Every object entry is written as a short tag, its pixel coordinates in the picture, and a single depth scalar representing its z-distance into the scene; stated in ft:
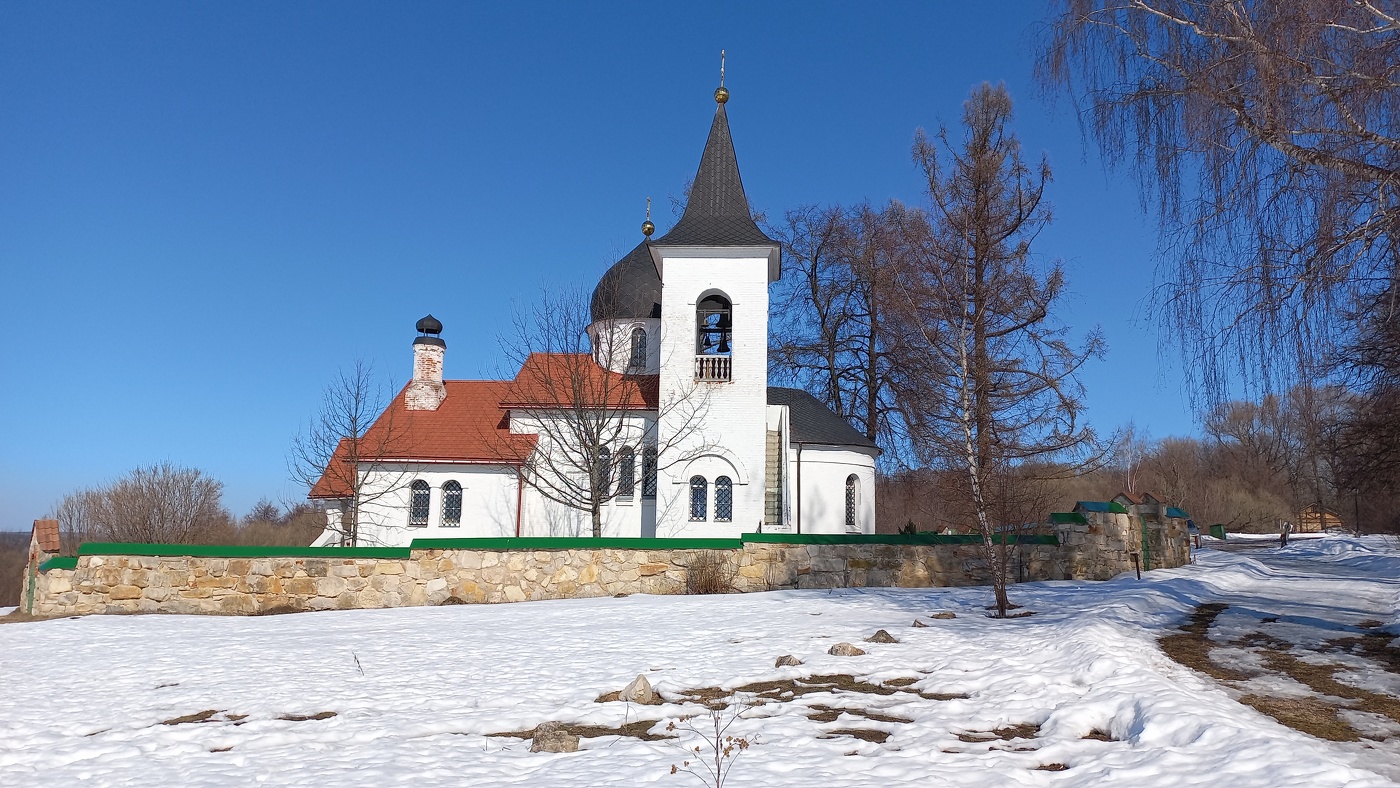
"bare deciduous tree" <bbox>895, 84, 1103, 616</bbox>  49.34
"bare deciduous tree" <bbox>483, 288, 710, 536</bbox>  72.13
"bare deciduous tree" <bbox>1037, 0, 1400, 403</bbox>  19.33
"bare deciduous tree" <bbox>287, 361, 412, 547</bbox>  77.61
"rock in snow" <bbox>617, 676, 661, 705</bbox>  24.07
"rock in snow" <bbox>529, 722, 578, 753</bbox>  19.51
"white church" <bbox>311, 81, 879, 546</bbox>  72.13
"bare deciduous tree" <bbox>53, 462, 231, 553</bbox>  84.74
